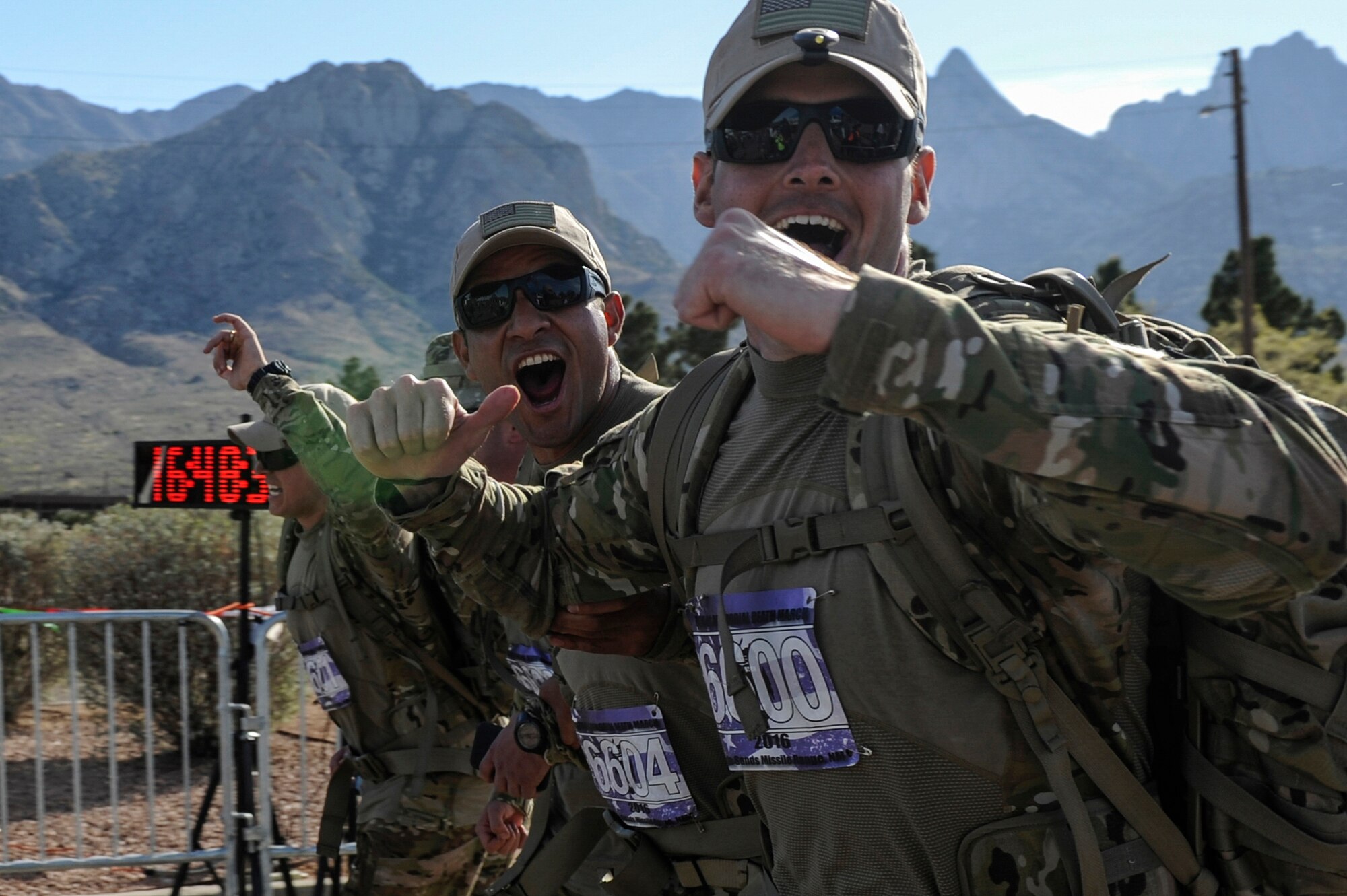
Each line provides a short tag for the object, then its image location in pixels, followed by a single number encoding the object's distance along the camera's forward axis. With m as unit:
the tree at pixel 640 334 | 34.47
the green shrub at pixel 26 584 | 10.20
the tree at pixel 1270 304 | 33.41
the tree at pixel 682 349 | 34.34
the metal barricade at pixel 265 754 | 5.86
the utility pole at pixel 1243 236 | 25.05
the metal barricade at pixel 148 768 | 5.94
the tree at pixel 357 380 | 30.81
